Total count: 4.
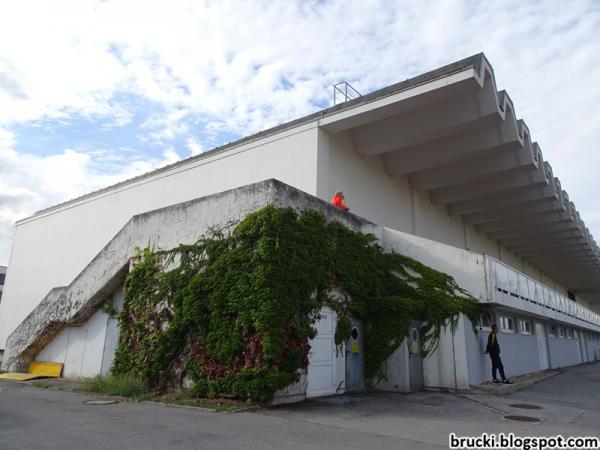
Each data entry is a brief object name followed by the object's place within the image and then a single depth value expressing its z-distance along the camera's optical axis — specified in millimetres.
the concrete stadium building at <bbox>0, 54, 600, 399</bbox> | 11945
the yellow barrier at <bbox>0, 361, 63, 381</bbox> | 13530
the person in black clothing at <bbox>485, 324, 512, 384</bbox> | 13016
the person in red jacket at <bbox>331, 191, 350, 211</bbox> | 12720
